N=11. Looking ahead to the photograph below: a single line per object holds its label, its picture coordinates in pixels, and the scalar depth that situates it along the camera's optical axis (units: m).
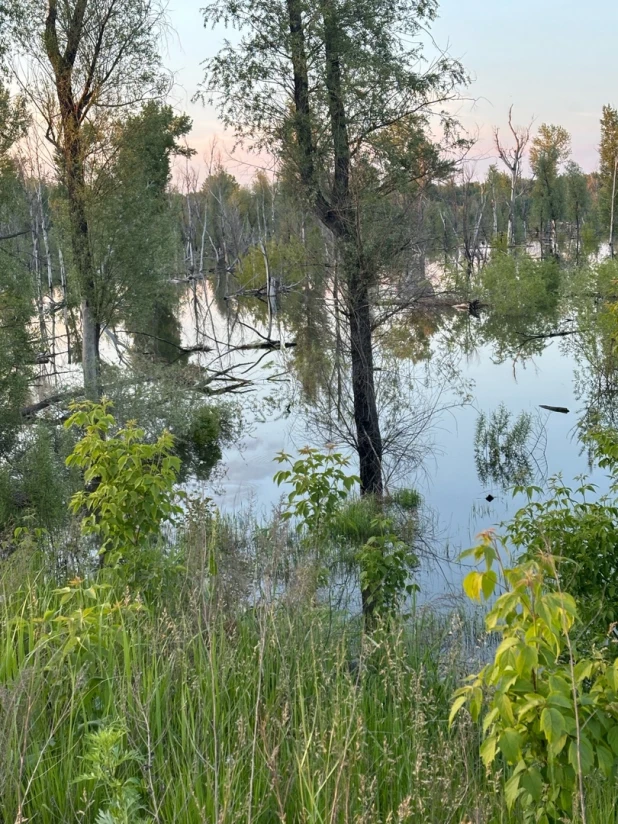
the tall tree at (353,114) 12.24
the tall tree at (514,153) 44.21
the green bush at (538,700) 2.18
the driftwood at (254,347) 28.69
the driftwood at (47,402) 15.35
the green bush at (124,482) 5.25
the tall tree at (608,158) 49.78
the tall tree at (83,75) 13.34
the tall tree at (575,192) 70.44
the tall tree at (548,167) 59.12
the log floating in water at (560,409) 18.14
